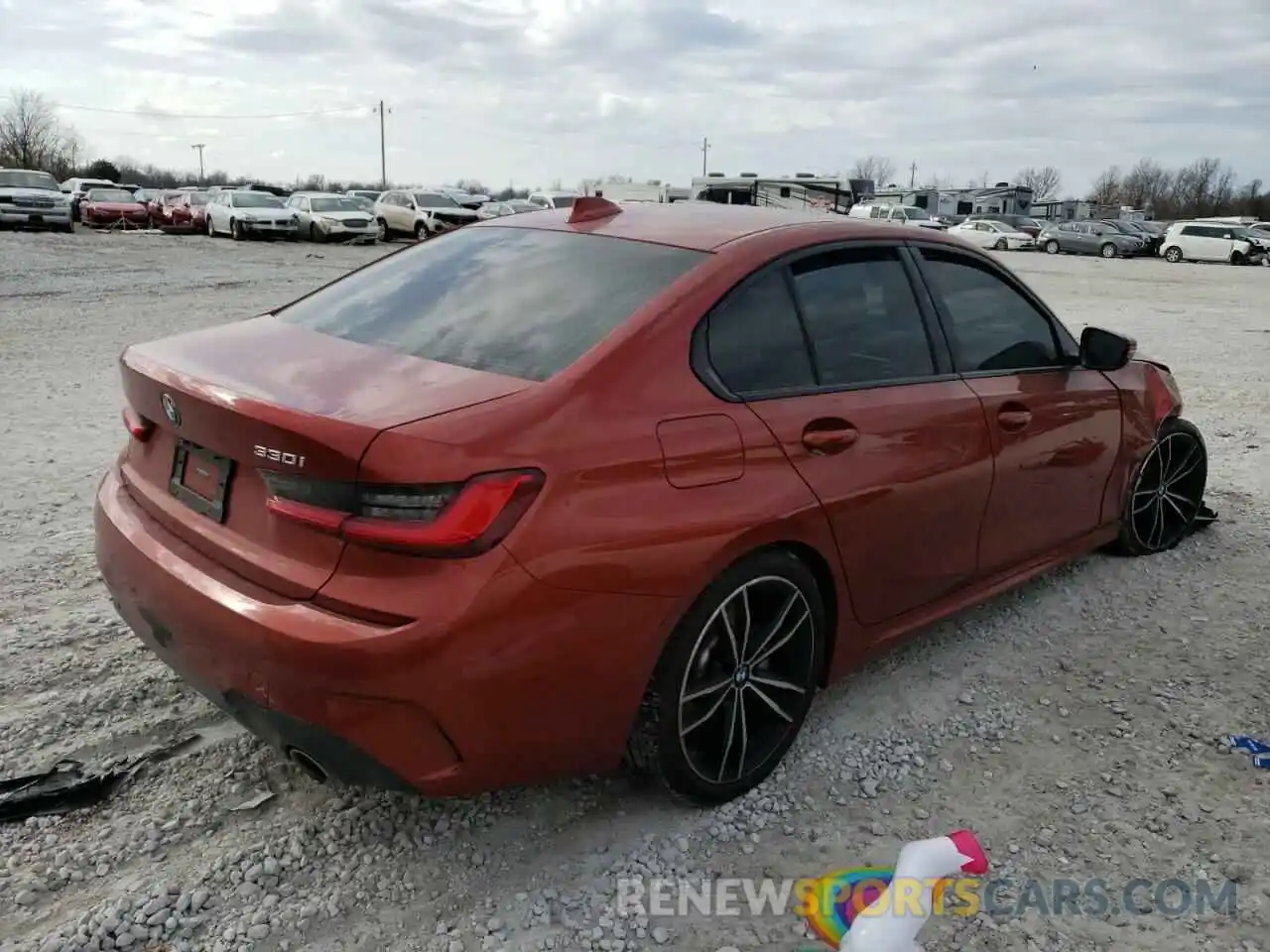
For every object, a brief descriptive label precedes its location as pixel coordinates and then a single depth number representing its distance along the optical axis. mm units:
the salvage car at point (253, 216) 28125
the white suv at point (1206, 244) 34656
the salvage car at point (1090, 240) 37594
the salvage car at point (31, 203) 26641
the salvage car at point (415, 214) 30828
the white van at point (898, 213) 39625
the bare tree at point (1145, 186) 98600
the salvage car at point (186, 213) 32053
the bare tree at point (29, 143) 70500
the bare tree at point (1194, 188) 90188
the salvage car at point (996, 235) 39000
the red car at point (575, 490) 2238
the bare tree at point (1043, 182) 113562
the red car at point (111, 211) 33719
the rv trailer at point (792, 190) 36781
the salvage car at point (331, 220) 28547
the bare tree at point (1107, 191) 101750
